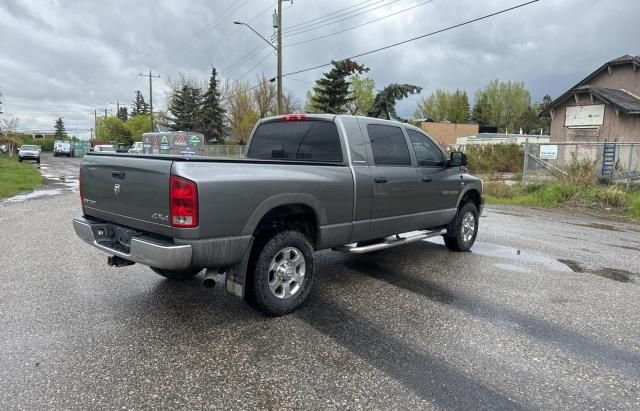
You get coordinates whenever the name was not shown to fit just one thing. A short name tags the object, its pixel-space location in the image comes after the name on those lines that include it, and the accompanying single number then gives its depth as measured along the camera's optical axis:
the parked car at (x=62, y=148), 61.41
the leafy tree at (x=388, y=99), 33.75
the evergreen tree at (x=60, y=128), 128.75
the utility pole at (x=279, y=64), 23.08
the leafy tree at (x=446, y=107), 71.75
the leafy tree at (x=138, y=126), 70.88
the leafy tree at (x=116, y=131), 76.06
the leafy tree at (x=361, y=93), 47.53
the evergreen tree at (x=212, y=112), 55.22
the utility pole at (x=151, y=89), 55.09
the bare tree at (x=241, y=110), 52.12
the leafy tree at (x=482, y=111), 71.03
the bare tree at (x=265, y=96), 52.66
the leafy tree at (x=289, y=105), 51.46
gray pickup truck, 3.55
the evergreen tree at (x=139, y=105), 94.83
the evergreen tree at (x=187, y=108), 57.72
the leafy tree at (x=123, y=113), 110.47
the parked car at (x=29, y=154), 37.94
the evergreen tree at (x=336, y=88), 41.58
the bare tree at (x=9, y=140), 48.56
